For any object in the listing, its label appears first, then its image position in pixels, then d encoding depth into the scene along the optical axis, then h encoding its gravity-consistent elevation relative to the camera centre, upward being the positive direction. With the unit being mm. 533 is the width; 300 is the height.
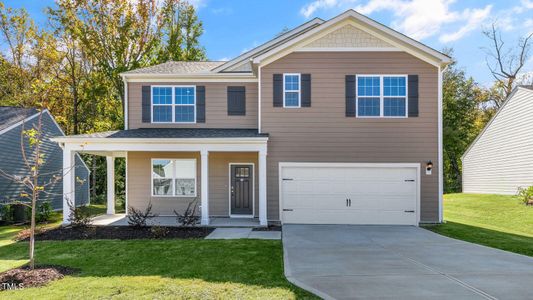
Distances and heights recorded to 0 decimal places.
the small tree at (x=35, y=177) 6496 -495
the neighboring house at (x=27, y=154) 15078 -194
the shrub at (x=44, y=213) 13445 -2353
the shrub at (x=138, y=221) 10812 -2106
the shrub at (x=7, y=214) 13680 -2428
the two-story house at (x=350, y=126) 12008 +862
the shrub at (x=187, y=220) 10926 -2116
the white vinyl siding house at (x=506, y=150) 17969 +102
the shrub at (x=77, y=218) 10953 -2073
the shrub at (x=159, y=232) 9859 -2234
